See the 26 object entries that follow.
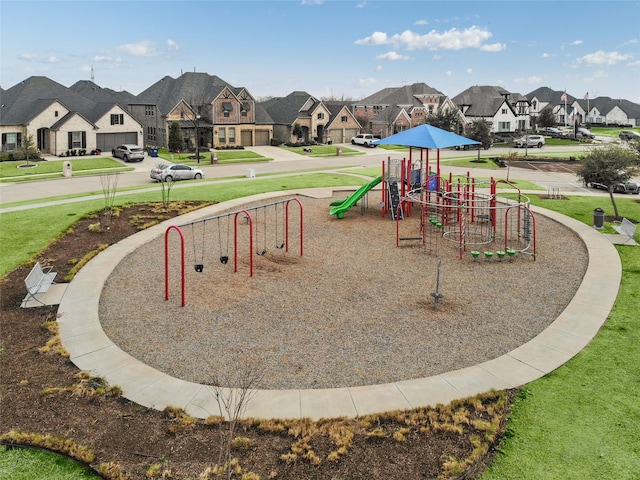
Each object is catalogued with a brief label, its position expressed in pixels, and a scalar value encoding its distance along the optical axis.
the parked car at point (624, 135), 73.50
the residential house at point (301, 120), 71.12
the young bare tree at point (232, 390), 7.36
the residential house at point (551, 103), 119.94
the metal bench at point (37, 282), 13.00
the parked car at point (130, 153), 49.68
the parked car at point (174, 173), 36.81
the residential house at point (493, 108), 89.81
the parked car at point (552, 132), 90.78
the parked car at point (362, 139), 71.16
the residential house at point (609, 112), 121.88
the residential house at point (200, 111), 61.38
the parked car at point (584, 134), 88.44
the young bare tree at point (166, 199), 25.72
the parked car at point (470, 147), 65.72
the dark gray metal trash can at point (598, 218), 21.16
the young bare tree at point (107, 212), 21.71
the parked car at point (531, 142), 70.75
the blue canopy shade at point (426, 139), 22.86
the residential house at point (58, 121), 52.59
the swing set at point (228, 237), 17.10
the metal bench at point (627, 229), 19.06
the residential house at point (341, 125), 74.12
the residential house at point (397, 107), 81.75
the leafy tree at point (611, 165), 26.66
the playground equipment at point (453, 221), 18.97
